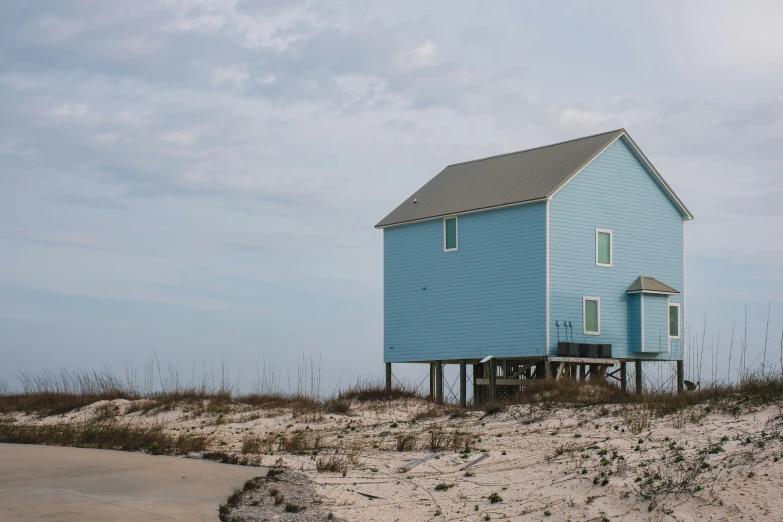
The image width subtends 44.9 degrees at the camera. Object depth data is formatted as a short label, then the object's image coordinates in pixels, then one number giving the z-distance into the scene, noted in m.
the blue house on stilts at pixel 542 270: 28.77
